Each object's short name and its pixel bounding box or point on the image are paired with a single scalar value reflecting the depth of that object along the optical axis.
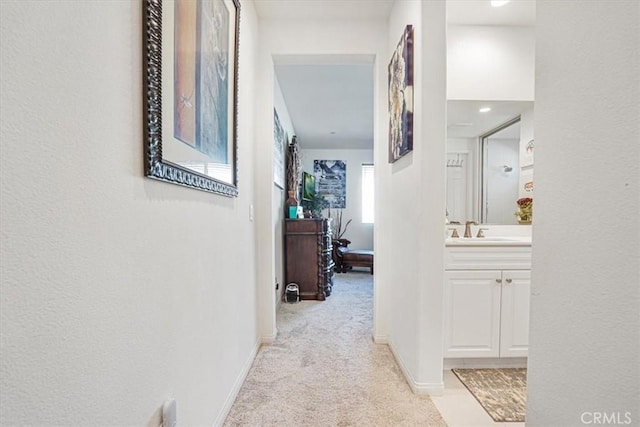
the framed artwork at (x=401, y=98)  1.86
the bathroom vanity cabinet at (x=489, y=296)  2.02
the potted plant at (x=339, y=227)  6.48
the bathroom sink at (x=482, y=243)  2.02
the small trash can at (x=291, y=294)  3.61
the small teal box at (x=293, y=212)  3.87
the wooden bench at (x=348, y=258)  5.29
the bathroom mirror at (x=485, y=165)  2.66
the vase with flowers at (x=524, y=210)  2.59
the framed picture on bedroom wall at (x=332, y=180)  6.55
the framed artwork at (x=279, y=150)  3.31
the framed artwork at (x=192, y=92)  0.86
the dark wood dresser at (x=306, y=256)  3.76
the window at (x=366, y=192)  6.55
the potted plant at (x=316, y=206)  4.96
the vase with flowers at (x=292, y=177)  3.94
